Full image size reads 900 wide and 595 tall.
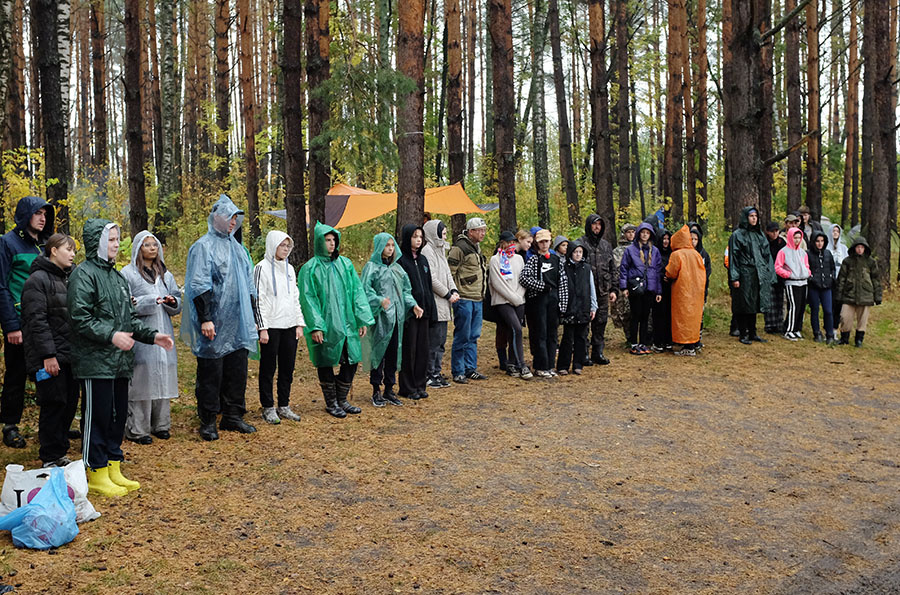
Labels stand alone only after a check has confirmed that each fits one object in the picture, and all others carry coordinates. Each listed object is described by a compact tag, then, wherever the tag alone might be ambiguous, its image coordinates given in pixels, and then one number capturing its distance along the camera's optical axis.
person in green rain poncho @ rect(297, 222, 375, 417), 7.03
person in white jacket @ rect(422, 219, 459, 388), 8.44
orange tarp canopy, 14.39
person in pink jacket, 11.70
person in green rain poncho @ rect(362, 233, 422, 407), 7.50
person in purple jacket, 10.47
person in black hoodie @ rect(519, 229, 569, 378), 9.05
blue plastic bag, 4.05
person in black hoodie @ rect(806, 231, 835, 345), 11.84
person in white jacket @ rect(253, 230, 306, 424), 6.68
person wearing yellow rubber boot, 4.73
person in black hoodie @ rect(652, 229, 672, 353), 11.00
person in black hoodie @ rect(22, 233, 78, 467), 4.88
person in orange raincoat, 10.72
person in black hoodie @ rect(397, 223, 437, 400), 7.98
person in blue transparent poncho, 6.07
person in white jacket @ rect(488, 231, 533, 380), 9.09
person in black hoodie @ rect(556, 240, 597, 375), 9.34
